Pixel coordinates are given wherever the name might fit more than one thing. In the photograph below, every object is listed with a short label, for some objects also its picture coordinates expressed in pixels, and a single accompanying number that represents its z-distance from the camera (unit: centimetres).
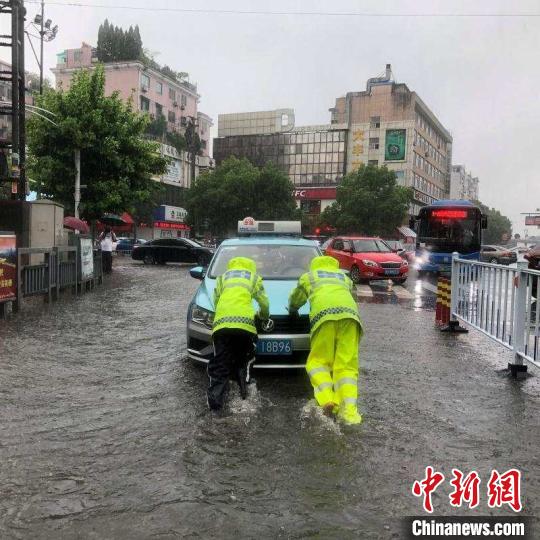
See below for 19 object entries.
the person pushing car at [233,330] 480
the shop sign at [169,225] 5685
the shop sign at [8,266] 989
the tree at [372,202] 4719
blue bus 2148
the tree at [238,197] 4556
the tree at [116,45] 6069
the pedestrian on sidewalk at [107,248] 2081
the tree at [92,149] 2252
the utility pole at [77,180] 2197
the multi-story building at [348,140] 6931
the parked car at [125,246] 4028
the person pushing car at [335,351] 471
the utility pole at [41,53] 2801
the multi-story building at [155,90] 5906
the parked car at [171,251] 2794
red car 1778
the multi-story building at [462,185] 11056
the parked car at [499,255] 4034
